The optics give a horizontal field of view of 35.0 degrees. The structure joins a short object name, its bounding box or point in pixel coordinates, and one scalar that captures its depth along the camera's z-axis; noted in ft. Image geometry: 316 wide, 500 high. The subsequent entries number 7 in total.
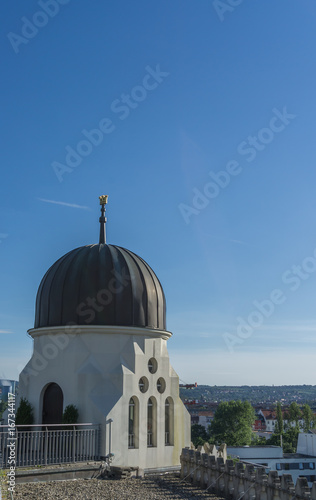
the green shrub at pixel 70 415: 60.54
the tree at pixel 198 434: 283.59
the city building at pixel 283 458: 191.72
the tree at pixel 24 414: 65.10
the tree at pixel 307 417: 342.64
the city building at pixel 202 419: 519.73
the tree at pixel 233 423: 282.77
